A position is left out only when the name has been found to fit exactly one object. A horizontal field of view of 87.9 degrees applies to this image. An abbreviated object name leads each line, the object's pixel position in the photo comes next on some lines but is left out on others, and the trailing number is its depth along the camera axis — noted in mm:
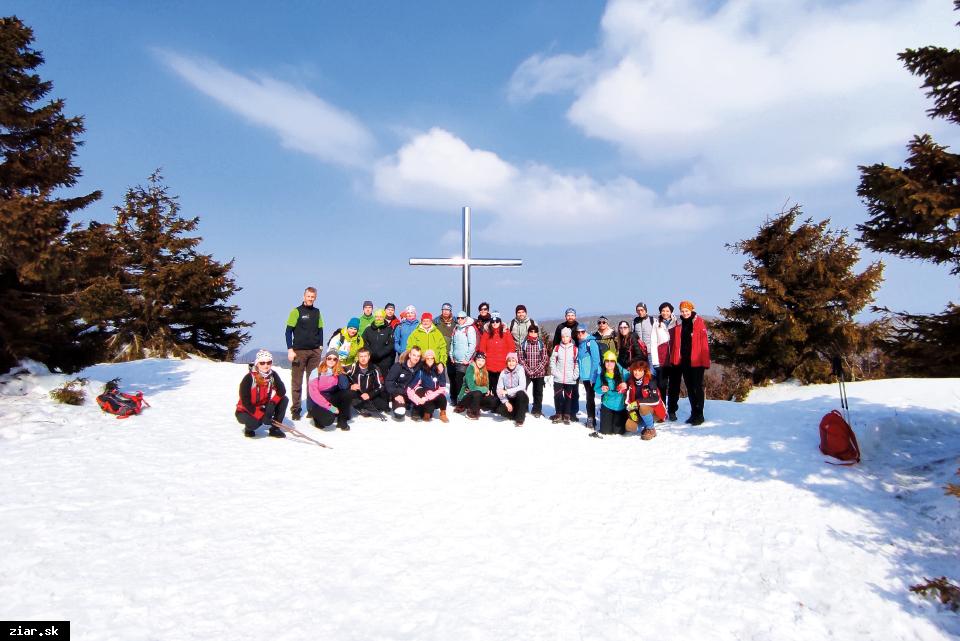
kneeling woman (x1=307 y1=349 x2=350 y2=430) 9336
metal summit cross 16969
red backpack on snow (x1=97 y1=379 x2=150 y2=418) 9461
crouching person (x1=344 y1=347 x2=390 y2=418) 10125
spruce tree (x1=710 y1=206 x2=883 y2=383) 16938
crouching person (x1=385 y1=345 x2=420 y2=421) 10289
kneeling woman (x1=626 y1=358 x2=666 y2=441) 9363
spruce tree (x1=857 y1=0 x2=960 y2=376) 5445
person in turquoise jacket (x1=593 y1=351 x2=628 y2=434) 9586
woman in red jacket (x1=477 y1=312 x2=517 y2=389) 10969
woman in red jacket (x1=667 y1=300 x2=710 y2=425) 9477
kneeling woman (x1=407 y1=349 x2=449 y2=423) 10273
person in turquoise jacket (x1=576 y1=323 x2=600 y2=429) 10227
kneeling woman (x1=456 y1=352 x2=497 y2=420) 10695
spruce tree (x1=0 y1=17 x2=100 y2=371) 8094
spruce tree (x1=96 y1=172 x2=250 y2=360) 20953
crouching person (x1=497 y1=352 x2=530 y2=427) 10273
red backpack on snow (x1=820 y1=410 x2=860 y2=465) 6910
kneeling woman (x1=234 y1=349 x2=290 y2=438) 8648
